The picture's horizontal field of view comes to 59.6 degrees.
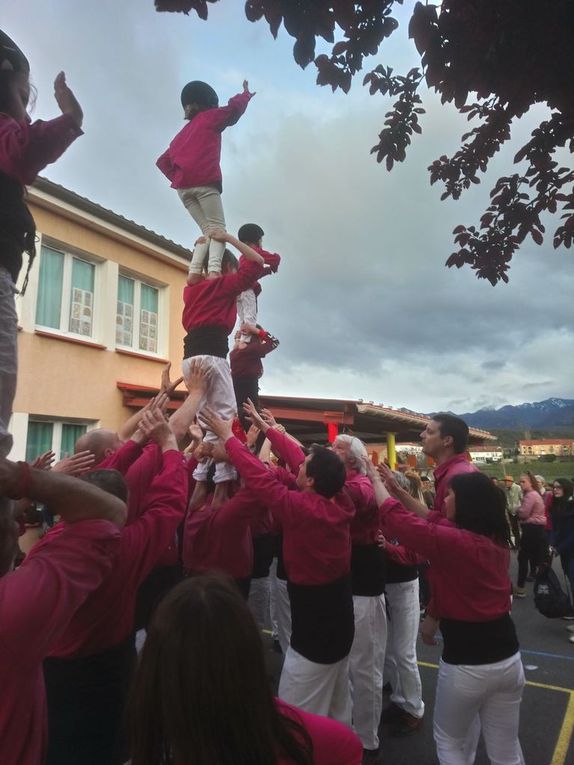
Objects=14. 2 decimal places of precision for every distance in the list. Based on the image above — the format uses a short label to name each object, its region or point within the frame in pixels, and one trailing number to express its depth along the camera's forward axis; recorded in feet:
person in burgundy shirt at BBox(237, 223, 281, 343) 12.59
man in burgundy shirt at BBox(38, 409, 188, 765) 6.46
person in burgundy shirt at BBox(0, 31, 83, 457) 5.74
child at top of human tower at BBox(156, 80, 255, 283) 11.59
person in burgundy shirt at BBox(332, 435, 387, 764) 11.37
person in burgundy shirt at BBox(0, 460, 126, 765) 4.12
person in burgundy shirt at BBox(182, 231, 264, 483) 11.61
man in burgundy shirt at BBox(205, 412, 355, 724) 9.68
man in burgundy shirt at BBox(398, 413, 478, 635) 11.16
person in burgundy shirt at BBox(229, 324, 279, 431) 15.55
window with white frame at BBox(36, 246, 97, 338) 29.55
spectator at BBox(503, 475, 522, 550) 39.32
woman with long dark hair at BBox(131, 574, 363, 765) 3.44
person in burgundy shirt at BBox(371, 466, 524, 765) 8.52
